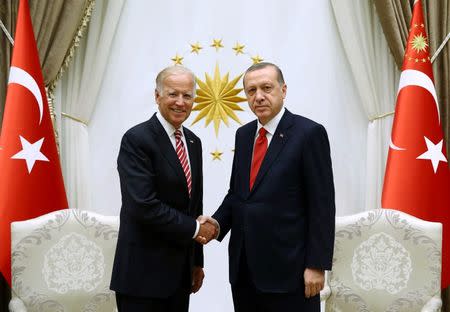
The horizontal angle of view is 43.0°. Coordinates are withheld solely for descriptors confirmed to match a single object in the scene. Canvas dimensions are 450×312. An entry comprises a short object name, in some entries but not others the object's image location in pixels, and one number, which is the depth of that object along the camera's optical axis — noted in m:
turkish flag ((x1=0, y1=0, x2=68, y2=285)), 3.44
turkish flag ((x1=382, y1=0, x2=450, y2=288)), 3.54
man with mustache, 2.24
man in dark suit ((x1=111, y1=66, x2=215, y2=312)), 2.28
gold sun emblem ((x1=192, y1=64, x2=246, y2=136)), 3.94
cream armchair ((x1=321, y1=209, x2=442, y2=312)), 2.80
